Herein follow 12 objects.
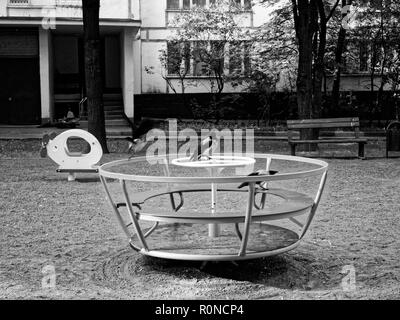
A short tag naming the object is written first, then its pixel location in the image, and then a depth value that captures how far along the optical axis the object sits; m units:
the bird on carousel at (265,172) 5.56
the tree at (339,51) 25.36
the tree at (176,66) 26.56
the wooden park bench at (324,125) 14.98
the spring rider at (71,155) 10.77
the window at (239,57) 27.08
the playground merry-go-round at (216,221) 4.70
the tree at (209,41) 26.33
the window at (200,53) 26.30
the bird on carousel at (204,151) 6.24
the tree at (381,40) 25.82
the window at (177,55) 26.52
